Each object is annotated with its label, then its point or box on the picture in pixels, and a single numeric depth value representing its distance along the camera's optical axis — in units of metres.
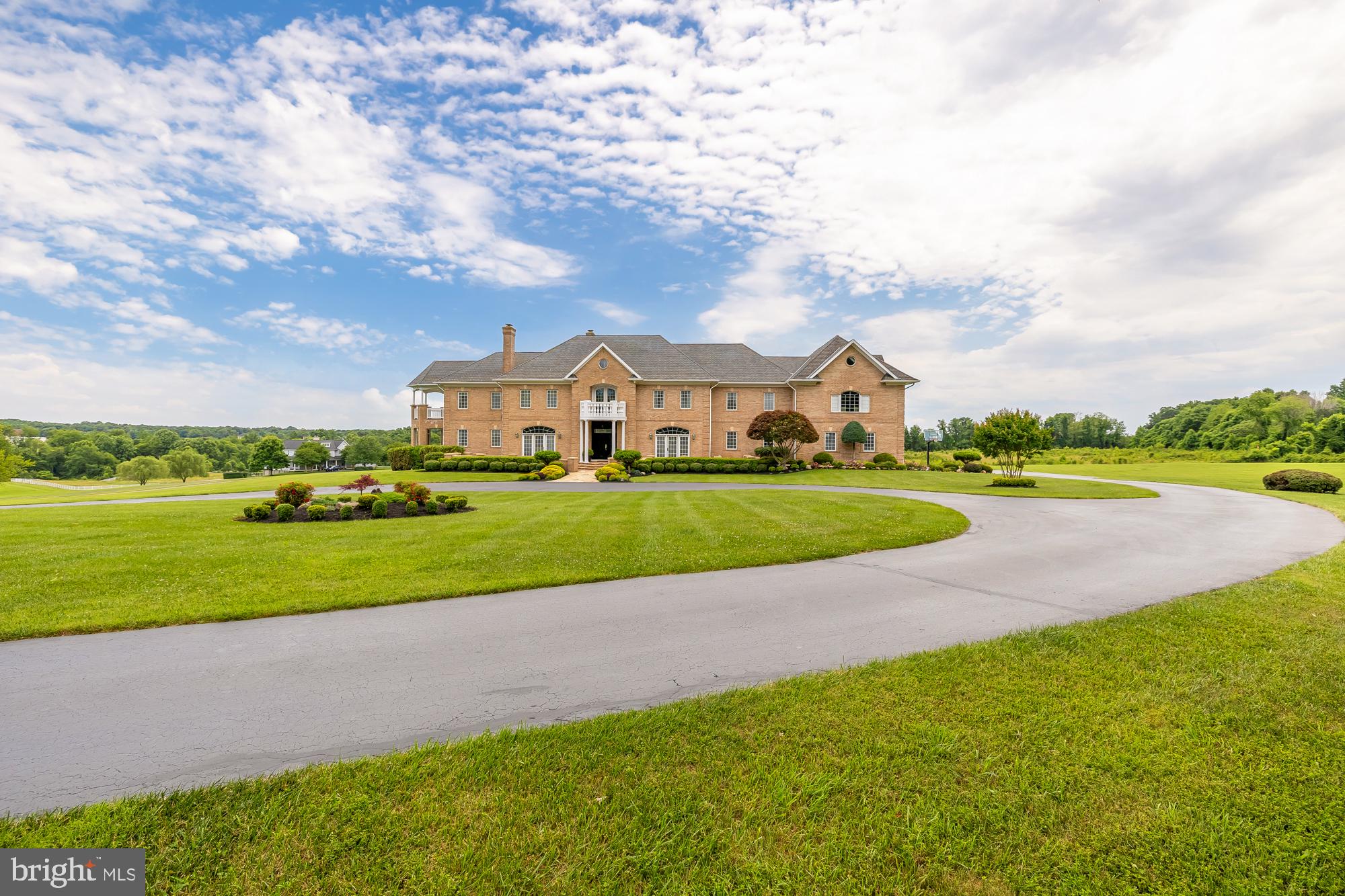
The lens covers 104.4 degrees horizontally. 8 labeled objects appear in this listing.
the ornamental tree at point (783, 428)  32.16
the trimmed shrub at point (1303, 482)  21.59
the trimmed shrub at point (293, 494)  13.42
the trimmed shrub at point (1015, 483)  24.06
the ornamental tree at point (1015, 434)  23.47
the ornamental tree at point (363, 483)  15.54
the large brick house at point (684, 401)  36.66
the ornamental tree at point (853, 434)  36.41
